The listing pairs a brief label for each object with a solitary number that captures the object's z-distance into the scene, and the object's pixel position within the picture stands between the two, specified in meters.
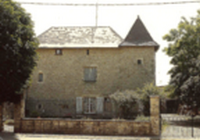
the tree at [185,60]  21.48
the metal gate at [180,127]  14.92
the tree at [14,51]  14.30
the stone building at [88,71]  25.08
